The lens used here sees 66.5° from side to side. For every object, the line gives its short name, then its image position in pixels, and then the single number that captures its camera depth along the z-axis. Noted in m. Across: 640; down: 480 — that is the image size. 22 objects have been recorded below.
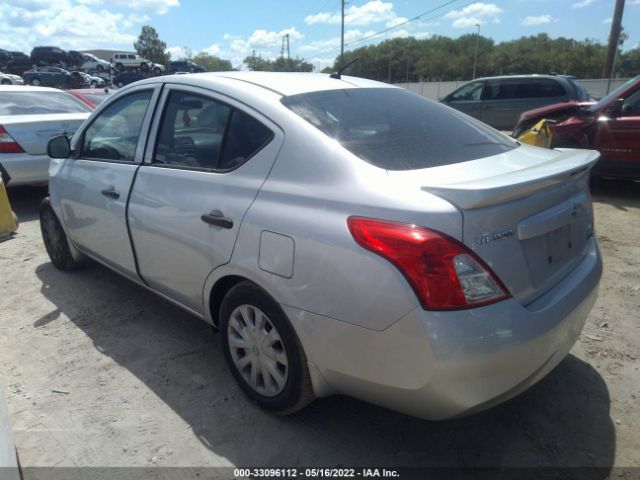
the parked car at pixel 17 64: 42.44
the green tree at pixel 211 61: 106.57
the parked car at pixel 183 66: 45.09
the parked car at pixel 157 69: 44.44
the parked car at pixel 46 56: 43.88
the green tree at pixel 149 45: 87.31
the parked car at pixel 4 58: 42.34
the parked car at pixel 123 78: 31.79
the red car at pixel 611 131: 6.48
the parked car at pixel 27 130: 6.30
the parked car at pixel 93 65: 47.19
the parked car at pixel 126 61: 48.62
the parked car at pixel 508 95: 12.52
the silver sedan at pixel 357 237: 1.81
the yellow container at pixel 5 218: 5.63
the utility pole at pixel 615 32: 18.33
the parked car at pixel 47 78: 34.03
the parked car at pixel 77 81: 34.00
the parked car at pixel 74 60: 45.62
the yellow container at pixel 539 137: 6.58
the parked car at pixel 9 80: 30.22
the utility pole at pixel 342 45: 43.47
